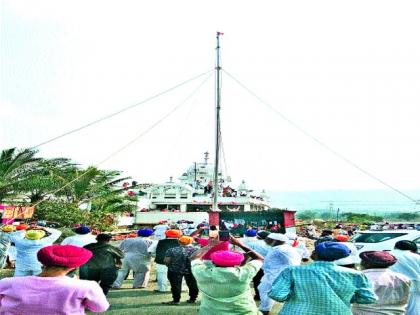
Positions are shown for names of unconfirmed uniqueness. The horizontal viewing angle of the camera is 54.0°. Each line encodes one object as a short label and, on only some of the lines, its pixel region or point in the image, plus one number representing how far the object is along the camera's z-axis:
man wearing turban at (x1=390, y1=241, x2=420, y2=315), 5.36
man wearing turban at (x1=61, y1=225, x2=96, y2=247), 8.09
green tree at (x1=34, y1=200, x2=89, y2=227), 21.45
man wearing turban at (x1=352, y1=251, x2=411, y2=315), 4.40
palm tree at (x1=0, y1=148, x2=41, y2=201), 20.81
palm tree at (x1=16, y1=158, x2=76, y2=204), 21.16
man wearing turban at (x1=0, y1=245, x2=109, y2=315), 3.17
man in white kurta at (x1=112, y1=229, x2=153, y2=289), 9.84
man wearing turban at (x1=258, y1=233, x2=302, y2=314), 7.29
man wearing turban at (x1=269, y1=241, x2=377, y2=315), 3.62
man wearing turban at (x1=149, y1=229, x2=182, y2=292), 9.11
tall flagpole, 17.56
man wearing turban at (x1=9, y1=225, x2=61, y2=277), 7.78
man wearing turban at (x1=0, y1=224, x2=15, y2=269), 10.83
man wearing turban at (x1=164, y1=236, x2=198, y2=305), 8.07
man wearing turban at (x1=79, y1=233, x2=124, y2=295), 7.09
